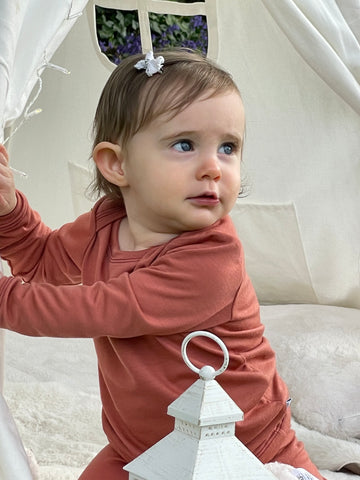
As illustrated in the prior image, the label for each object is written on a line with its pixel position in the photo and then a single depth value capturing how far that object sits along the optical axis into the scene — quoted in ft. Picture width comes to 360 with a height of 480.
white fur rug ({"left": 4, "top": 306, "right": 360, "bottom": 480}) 6.20
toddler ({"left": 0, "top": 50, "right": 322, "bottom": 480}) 3.99
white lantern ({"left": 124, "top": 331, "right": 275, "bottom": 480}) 2.94
